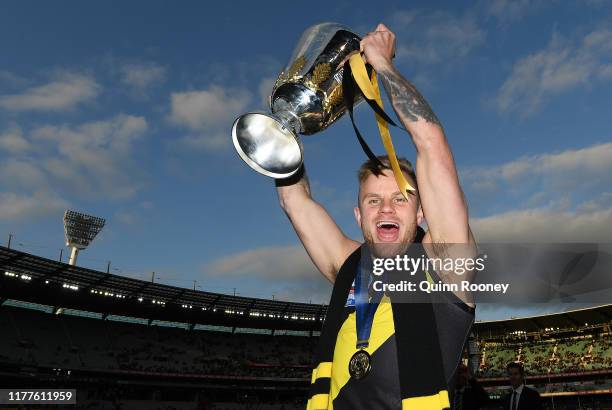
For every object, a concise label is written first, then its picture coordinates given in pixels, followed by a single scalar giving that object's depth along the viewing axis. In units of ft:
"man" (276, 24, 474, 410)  5.90
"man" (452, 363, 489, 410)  24.18
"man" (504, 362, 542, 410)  24.39
